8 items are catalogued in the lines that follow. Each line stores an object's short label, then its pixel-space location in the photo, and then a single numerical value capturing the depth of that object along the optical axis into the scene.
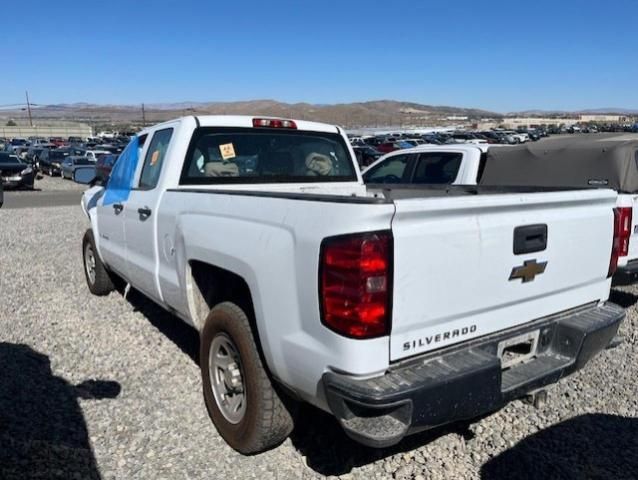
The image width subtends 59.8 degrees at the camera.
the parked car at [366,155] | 28.45
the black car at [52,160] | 32.88
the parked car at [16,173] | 22.00
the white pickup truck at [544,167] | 5.76
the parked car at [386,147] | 36.64
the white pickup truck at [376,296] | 2.36
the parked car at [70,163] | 29.77
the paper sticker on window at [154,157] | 4.50
